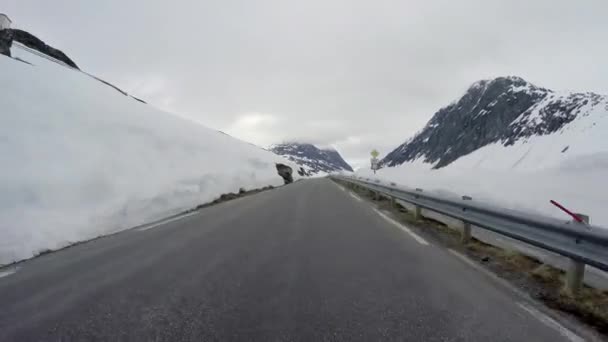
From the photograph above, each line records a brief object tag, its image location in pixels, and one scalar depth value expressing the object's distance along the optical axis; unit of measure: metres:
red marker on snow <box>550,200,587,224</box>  3.52
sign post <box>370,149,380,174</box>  31.73
